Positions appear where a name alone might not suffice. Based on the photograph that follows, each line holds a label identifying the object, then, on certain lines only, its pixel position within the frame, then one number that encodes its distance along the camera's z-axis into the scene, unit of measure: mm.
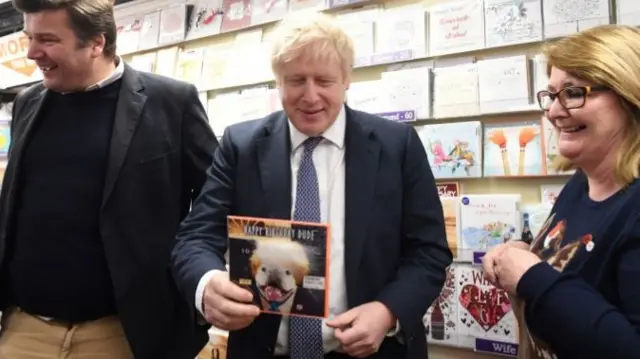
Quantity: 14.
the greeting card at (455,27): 2193
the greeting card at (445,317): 2234
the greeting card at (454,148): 2172
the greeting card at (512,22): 2059
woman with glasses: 953
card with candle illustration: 2057
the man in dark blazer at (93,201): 1552
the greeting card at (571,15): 1938
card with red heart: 2115
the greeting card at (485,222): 2094
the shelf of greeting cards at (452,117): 2078
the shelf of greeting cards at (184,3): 2510
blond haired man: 1209
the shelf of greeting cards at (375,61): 2150
